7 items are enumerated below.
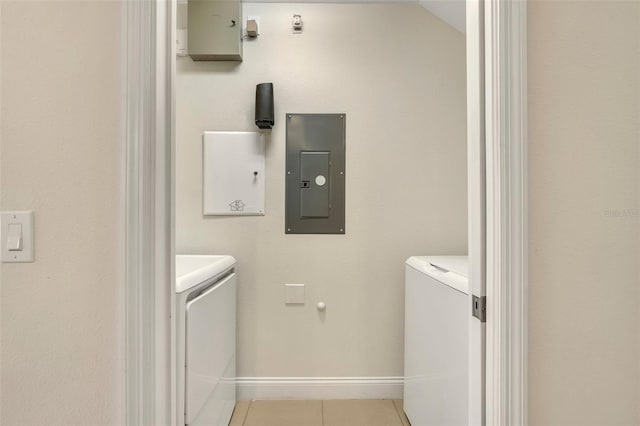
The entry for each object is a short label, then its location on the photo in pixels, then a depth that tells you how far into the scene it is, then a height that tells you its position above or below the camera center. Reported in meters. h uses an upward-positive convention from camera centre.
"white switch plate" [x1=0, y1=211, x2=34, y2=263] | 0.72 -0.05
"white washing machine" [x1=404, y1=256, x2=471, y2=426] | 1.14 -0.52
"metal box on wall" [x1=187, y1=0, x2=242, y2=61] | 1.85 +1.02
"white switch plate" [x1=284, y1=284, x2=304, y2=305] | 1.95 -0.47
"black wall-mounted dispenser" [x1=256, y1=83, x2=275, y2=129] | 1.84 +0.59
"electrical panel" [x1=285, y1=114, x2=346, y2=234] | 1.95 +0.23
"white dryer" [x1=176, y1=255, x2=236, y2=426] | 1.09 -0.50
